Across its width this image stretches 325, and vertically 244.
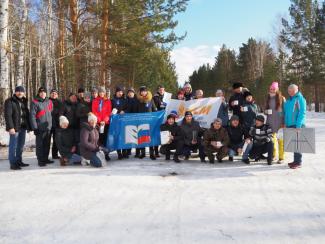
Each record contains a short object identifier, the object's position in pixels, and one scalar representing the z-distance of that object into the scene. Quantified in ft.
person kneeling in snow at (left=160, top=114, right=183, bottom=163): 27.68
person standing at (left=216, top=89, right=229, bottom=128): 30.19
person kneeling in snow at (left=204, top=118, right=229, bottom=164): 26.61
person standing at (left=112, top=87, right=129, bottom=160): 29.40
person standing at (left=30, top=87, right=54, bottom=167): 26.11
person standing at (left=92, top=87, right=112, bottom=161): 28.19
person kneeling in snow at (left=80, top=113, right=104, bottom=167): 25.72
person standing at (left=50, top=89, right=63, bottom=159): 28.37
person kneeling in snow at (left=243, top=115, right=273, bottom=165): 25.75
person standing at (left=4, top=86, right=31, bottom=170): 24.47
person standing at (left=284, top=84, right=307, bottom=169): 23.97
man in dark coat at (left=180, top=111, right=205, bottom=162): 27.89
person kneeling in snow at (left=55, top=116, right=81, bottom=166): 26.78
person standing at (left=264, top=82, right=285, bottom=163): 26.13
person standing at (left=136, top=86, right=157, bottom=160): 29.30
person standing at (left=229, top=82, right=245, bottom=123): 28.43
